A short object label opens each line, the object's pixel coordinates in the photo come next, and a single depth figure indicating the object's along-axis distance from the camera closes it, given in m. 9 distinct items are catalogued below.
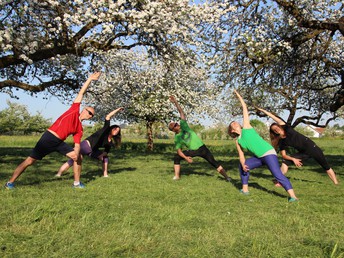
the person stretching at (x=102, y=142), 10.25
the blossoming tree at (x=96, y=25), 9.94
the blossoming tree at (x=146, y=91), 14.77
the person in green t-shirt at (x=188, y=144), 10.34
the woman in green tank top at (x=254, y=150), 7.11
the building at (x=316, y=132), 87.66
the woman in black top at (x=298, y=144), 9.45
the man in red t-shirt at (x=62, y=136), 7.84
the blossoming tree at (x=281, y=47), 11.73
